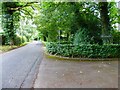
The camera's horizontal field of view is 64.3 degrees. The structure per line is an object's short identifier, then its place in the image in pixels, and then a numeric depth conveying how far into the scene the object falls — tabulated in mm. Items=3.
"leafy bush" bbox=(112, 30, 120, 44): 7432
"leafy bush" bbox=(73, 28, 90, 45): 6306
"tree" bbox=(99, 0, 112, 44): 6523
